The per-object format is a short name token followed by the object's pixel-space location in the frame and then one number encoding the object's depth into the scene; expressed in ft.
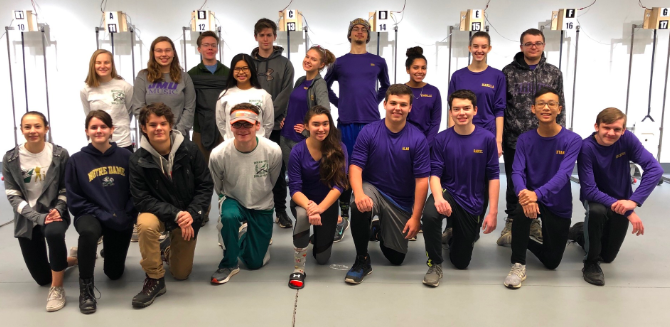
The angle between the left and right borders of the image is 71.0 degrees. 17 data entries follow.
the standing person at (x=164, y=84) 10.87
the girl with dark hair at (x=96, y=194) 7.79
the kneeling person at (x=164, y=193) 7.99
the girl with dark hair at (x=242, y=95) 10.56
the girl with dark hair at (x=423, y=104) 10.89
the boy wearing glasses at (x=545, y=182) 8.76
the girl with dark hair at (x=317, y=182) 8.87
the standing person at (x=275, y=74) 11.76
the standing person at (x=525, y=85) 10.87
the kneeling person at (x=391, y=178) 8.96
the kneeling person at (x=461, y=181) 8.81
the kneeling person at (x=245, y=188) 8.73
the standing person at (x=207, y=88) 11.78
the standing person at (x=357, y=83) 11.47
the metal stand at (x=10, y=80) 17.32
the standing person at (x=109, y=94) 10.52
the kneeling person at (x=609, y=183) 8.75
